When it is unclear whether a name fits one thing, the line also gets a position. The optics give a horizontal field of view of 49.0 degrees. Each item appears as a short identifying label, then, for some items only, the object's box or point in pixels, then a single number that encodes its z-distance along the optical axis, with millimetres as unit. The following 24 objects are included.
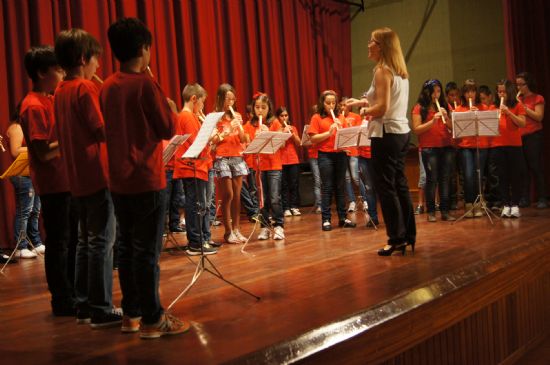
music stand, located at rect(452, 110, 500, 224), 5796
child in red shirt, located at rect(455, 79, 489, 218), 6621
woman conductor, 4180
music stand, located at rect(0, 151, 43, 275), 4516
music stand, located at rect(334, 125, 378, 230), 5867
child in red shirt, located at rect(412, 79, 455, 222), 6109
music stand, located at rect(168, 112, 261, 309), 3373
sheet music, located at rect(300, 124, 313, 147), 8081
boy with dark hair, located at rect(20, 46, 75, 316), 3105
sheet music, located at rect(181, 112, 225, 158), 3426
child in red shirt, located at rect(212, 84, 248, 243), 5383
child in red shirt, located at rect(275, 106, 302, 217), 8445
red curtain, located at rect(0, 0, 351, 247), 6430
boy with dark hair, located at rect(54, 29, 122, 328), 2785
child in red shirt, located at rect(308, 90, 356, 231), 6301
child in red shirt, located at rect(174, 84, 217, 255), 5078
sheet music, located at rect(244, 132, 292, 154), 5184
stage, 2402
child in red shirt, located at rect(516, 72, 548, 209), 6766
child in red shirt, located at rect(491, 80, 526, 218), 6383
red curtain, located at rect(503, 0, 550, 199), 8477
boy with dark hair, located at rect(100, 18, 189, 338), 2541
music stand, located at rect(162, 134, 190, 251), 4316
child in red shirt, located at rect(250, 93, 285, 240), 5863
